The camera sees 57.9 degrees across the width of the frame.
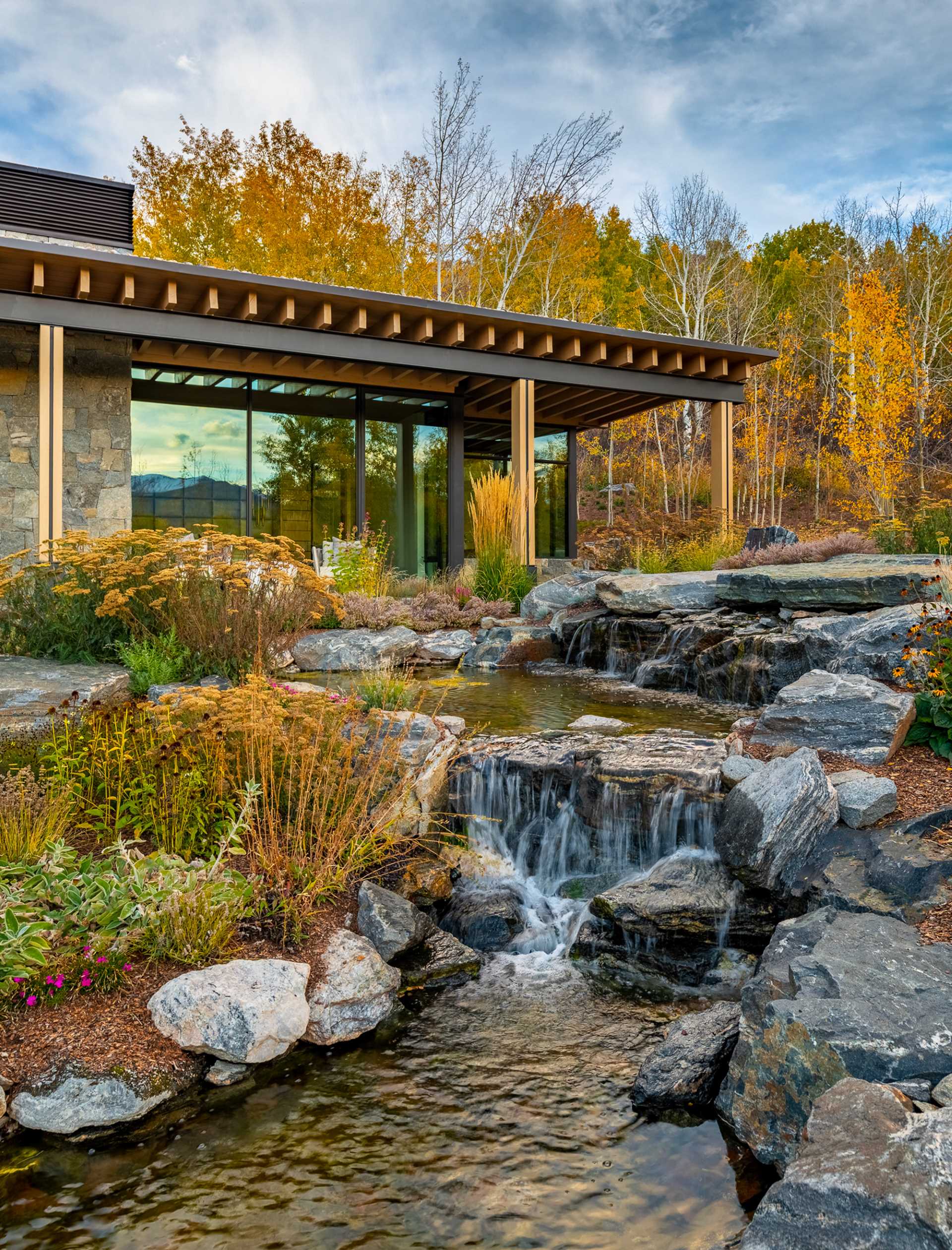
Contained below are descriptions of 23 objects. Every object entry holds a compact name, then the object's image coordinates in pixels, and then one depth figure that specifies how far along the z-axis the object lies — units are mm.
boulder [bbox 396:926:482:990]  3070
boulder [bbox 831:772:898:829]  3354
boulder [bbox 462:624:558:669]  8242
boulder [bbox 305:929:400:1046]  2689
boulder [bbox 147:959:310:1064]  2473
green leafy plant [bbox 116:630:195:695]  5227
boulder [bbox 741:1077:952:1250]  1394
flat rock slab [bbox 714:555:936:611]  6465
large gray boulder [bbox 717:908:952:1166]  2027
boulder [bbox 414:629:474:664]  8250
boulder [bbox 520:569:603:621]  9094
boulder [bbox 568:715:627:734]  5113
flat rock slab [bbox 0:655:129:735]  4301
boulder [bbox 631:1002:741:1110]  2361
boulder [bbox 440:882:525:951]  3443
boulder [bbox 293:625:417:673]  7594
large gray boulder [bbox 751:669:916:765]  3939
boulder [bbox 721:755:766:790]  3781
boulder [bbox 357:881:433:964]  3078
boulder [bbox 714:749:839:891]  3295
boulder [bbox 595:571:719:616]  7930
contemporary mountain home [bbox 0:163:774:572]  8641
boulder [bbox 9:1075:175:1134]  2219
